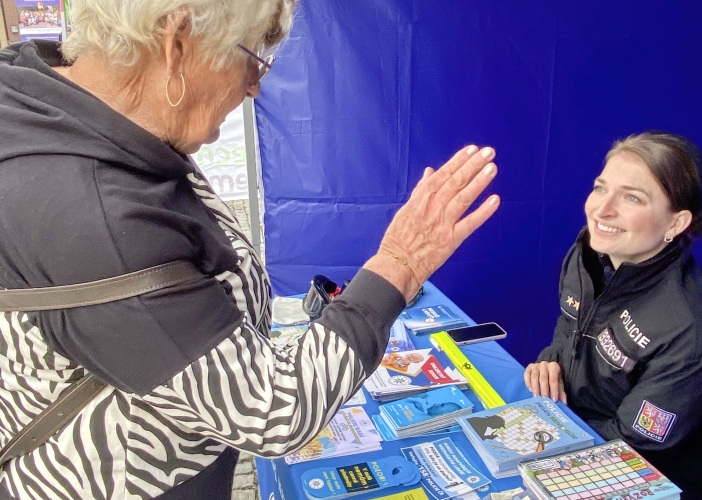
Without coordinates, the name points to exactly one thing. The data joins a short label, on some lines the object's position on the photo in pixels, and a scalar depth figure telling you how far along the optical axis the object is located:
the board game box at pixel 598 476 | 1.07
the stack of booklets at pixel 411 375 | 1.49
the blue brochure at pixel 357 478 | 1.13
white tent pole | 2.51
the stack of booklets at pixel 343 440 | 1.26
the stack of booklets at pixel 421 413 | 1.34
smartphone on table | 1.80
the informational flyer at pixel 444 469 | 1.16
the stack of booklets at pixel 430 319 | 1.89
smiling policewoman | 1.50
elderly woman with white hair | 0.63
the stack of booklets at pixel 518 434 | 1.20
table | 1.17
